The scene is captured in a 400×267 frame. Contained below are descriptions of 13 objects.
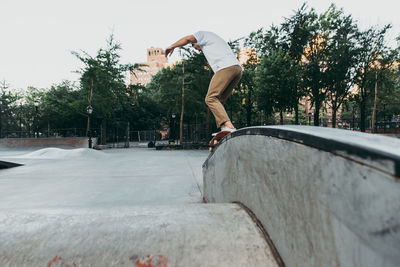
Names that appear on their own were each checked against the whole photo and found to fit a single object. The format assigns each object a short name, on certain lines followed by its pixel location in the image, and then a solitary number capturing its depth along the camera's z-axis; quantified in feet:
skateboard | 11.70
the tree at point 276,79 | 64.18
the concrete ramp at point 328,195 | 1.91
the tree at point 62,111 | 75.01
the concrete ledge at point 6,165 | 22.54
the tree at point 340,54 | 62.39
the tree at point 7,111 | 107.45
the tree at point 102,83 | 71.56
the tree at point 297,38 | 66.83
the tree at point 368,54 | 64.08
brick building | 471.21
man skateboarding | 11.47
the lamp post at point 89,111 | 55.88
